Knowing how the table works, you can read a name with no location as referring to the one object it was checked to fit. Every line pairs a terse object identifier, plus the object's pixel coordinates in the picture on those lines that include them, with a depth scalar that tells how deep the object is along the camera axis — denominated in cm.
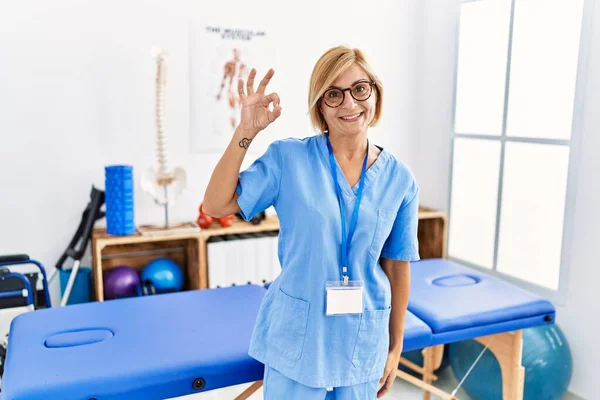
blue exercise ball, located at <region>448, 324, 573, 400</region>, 253
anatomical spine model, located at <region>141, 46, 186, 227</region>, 282
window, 275
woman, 135
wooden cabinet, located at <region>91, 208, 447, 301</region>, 274
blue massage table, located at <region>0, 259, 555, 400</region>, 149
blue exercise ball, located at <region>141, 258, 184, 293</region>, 287
